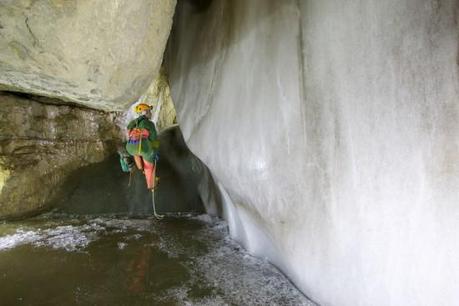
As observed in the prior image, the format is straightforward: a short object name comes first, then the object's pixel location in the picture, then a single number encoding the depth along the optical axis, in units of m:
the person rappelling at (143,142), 5.65
